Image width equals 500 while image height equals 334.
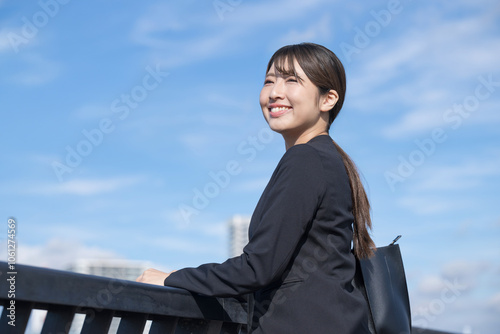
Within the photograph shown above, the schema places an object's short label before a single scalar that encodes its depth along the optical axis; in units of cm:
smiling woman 193
